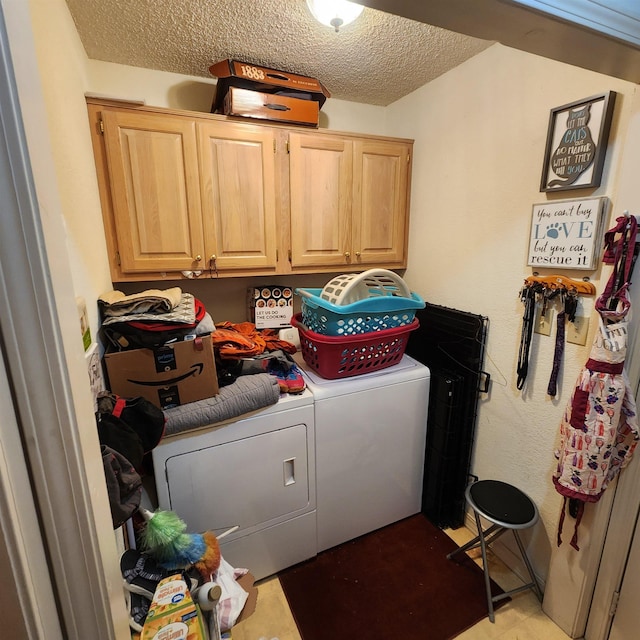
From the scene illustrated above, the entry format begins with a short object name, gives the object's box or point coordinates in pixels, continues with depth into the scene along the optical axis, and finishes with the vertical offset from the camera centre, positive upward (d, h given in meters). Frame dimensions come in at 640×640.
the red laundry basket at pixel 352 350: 1.57 -0.55
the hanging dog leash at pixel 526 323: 1.42 -0.37
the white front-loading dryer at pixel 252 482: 1.33 -1.02
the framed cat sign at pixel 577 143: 1.15 +0.32
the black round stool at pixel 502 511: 1.39 -1.14
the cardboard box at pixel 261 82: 1.55 +0.71
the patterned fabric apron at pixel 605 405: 1.07 -0.55
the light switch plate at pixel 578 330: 1.28 -0.36
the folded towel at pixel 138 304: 1.27 -0.26
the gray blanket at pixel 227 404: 1.27 -0.65
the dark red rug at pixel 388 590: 1.41 -1.60
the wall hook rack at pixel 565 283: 1.25 -0.18
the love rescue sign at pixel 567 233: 1.20 +0.01
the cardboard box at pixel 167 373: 1.22 -0.51
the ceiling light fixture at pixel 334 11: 1.18 +0.78
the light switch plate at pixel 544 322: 1.40 -0.36
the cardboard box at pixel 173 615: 0.78 -0.90
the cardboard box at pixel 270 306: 2.04 -0.43
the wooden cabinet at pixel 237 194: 1.51 +0.20
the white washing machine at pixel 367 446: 1.59 -1.04
